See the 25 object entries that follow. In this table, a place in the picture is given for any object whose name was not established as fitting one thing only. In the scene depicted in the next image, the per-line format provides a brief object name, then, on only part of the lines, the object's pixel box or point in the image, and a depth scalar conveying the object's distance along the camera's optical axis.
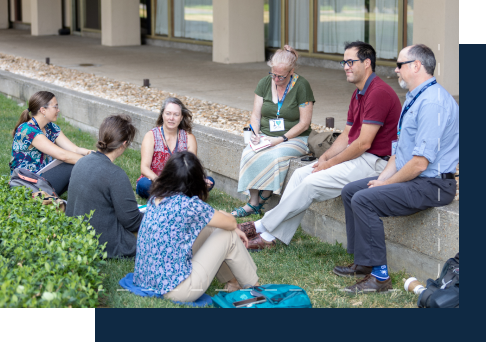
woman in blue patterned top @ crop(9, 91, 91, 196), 5.44
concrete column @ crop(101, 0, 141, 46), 18.41
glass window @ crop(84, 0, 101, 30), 22.09
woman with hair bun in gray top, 4.16
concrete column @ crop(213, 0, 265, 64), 13.84
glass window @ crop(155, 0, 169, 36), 18.52
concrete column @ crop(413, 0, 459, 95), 9.04
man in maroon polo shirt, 4.43
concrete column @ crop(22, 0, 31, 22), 25.46
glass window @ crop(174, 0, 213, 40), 16.88
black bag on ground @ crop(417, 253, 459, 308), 3.23
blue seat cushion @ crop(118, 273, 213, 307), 3.52
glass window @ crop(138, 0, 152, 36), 19.31
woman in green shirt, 5.33
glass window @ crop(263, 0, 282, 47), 14.56
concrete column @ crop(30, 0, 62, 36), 22.73
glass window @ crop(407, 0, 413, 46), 11.55
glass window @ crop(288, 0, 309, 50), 13.91
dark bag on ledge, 5.14
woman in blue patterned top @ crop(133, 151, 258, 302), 3.42
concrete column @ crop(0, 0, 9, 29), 26.75
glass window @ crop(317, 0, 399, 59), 12.06
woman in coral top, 5.64
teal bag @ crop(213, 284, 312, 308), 3.46
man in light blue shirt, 3.74
